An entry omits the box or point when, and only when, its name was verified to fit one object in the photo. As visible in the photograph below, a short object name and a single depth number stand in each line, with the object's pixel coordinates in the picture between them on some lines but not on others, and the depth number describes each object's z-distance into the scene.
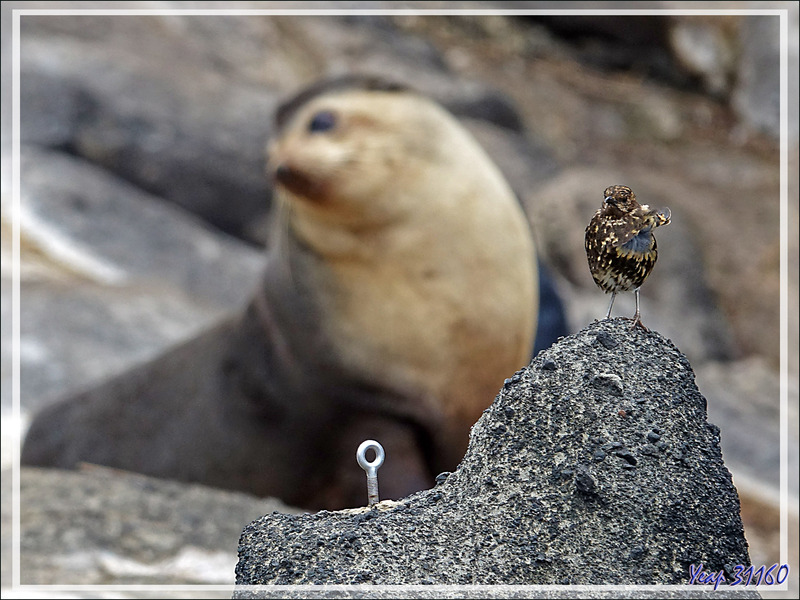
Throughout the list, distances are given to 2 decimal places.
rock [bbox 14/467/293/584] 13.17
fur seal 12.05
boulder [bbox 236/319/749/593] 10.80
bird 10.91
